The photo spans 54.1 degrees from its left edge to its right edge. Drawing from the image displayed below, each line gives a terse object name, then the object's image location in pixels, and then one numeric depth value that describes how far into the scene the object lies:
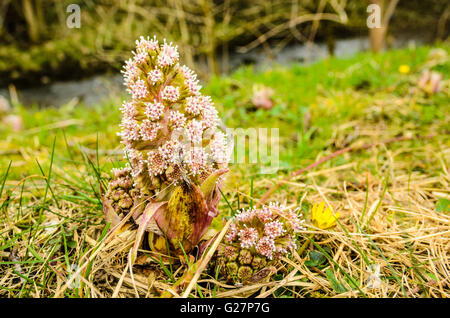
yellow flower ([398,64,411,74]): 0.77
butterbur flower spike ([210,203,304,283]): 0.28
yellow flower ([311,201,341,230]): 0.32
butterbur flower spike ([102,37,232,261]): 0.27
